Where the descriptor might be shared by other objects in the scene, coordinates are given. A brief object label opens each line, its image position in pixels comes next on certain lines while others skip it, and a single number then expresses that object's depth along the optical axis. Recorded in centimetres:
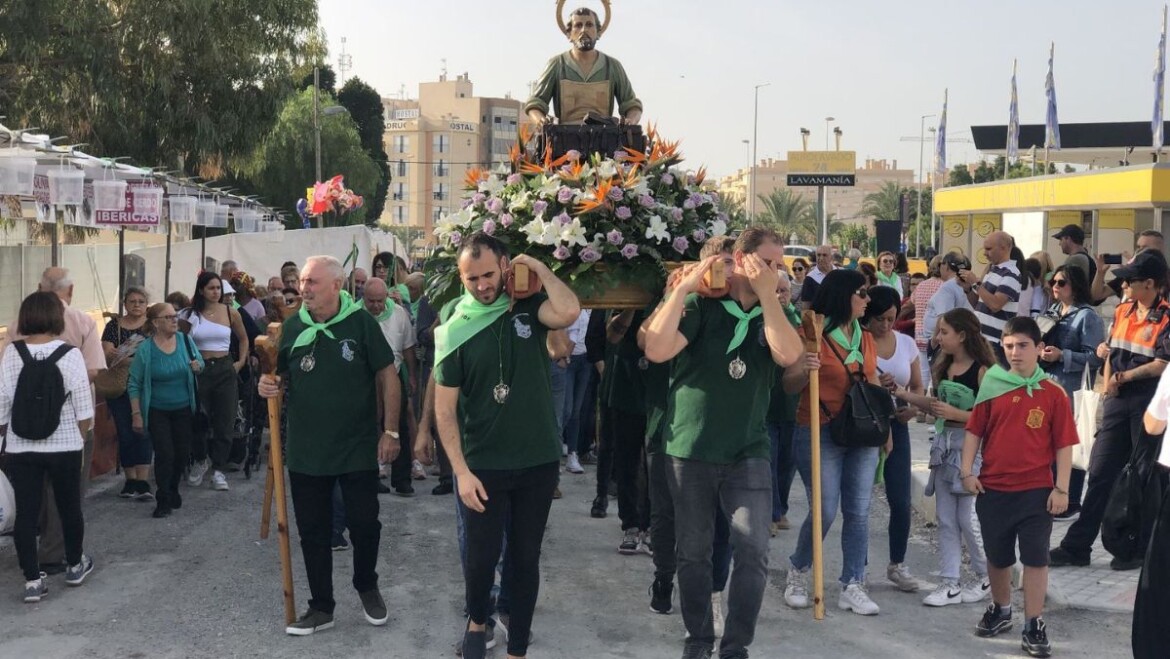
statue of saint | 810
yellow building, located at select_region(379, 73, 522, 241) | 14362
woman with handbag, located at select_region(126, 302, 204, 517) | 931
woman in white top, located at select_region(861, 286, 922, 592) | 706
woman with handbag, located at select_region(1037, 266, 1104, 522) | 852
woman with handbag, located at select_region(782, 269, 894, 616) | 662
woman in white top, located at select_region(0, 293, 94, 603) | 691
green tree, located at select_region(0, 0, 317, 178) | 1919
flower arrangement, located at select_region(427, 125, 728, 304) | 639
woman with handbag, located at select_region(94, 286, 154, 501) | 963
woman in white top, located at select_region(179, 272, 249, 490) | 1018
